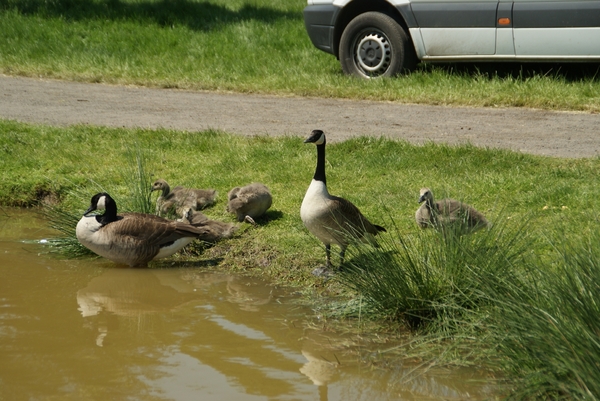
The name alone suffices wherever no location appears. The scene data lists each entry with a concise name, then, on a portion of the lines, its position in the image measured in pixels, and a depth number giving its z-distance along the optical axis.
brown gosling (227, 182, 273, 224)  16.09
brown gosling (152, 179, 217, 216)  16.97
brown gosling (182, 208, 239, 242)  16.03
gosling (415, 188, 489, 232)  12.57
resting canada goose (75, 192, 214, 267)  15.04
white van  25.48
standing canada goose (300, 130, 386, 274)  13.70
